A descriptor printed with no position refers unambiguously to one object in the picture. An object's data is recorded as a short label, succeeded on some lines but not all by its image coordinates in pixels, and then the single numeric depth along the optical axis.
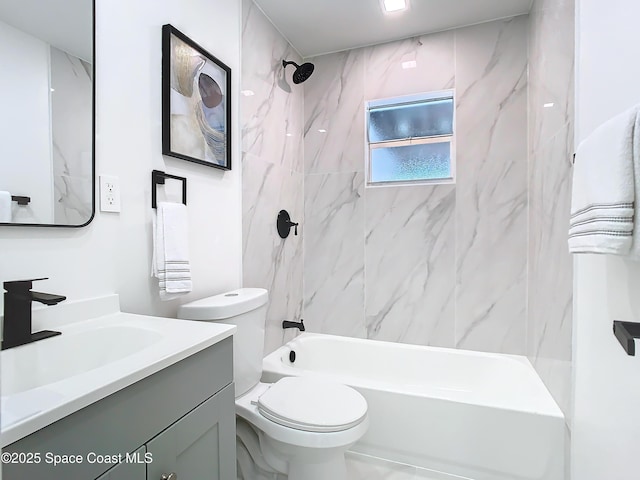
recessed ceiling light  1.93
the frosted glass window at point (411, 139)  2.32
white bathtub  1.46
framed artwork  1.37
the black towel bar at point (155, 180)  1.33
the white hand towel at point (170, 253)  1.26
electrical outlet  1.15
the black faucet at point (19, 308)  0.83
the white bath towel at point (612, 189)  0.72
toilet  1.28
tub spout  2.34
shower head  2.26
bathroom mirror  0.90
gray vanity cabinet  0.57
